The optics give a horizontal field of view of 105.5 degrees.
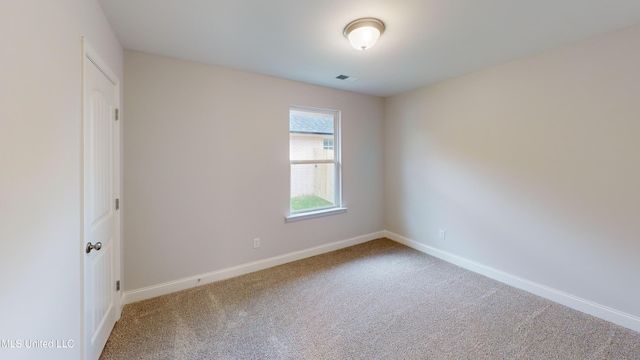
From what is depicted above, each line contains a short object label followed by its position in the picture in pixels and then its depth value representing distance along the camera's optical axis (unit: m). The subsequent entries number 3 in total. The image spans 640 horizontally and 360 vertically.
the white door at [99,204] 1.50
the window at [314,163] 3.47
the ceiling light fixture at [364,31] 1.90
